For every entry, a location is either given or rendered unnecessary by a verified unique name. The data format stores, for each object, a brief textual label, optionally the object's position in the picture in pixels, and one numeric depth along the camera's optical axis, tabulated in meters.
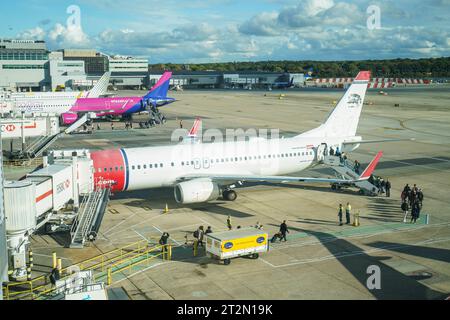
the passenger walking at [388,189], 38.34
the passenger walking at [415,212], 31.46
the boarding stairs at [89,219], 27.64
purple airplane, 89.12
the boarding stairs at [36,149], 53.97
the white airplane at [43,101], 87.75
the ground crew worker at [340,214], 31.25
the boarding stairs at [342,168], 40.56
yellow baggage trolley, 24.39
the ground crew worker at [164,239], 26.58
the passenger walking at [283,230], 27.90
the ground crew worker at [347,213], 31.57
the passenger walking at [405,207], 32.31
